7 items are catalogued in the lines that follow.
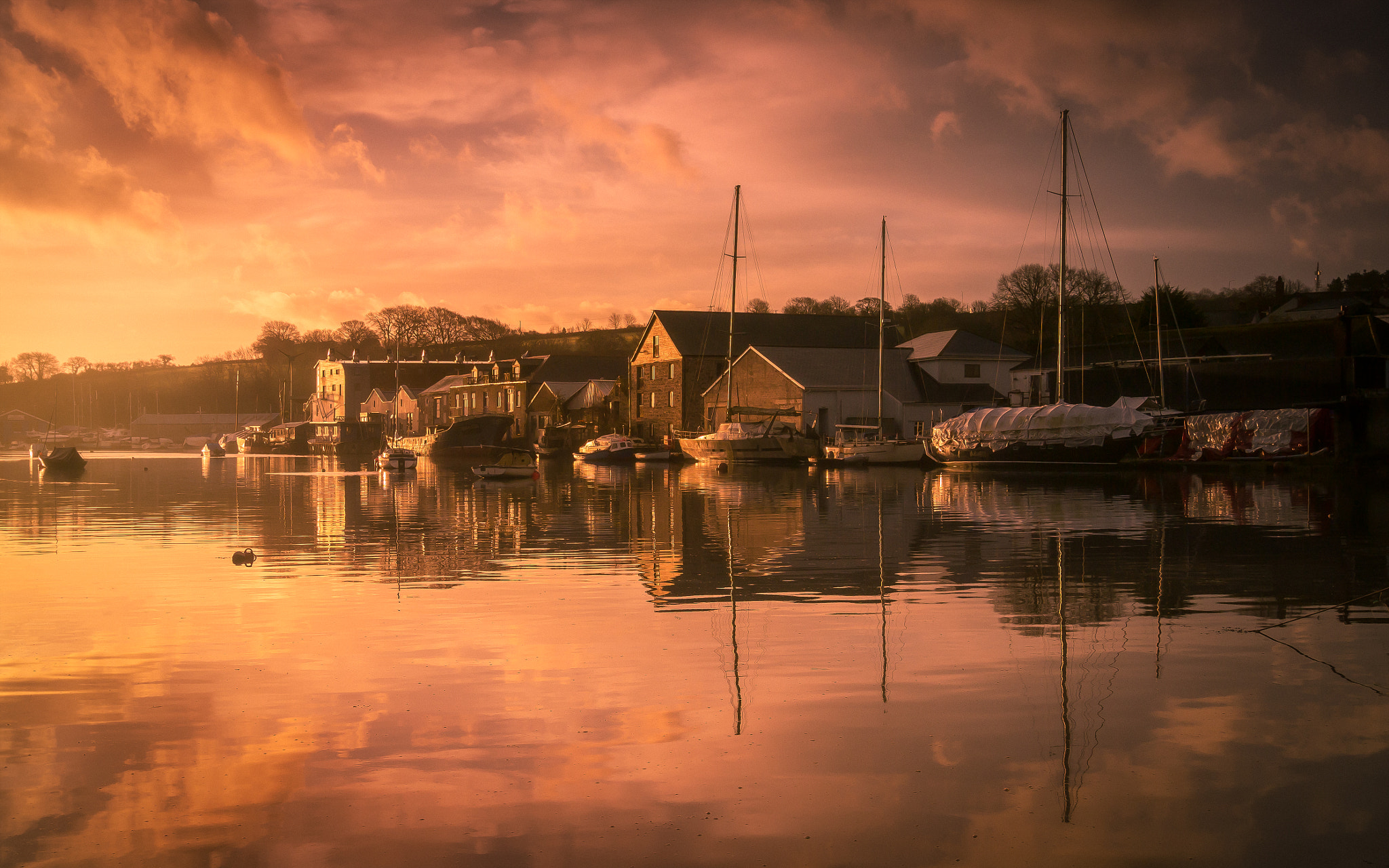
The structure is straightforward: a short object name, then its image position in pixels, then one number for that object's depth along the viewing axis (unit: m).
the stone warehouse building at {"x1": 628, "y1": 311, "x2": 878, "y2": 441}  88.50
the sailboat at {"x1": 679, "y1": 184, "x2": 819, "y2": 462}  65.94
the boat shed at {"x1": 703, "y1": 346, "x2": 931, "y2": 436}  74.81
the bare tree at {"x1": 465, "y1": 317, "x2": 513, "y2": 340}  196.50
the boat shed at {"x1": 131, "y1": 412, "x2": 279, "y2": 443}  189.99
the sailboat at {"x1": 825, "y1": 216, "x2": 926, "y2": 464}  61.12
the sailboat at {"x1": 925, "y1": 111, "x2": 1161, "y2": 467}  52.84
